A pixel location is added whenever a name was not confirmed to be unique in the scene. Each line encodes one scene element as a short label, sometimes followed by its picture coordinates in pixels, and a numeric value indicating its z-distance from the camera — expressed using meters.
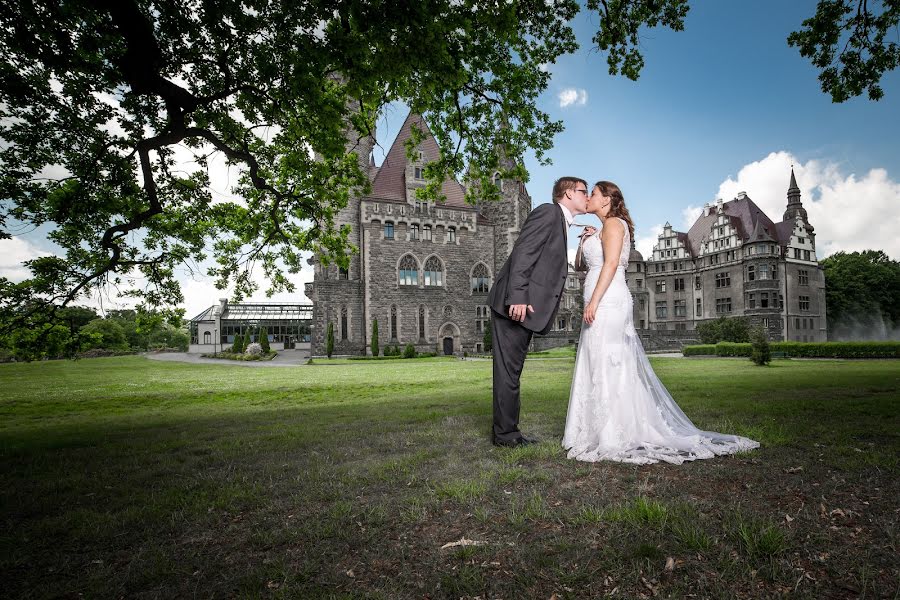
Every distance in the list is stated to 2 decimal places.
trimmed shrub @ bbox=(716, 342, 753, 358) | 27.15
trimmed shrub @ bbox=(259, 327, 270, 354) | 39.18
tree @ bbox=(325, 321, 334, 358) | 37.31
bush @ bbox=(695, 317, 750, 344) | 35.06
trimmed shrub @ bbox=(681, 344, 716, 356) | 30.33
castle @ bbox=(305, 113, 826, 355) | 39.22
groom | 4.48
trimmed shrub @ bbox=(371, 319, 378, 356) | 37.75
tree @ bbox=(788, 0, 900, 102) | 8.46
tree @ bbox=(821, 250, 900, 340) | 51.69
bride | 4.29
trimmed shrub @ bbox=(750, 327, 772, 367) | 18.88
